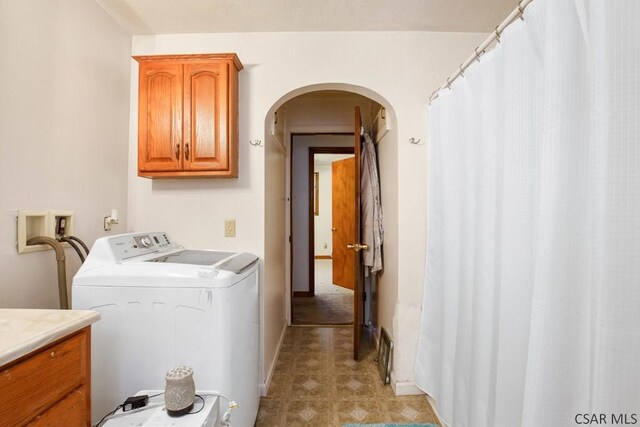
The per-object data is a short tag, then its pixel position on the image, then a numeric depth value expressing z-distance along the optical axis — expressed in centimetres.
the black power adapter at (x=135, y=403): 118
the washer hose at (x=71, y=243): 154
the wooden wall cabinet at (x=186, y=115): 191
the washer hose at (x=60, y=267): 141
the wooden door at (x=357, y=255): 253
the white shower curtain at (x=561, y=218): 68
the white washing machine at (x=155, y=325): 131
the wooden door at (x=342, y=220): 466
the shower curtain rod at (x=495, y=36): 102
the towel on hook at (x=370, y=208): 272
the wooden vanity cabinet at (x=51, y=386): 75
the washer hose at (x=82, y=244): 154
